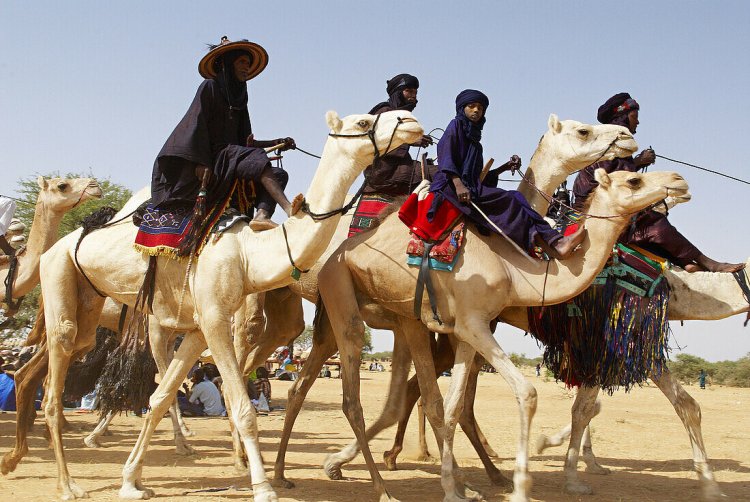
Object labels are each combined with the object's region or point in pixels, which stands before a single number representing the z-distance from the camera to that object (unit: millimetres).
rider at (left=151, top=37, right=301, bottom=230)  7520
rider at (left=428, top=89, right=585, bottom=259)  7566
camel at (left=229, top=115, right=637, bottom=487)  8562
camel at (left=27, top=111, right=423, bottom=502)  6973
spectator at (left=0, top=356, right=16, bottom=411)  16722
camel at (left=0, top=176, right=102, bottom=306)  10258
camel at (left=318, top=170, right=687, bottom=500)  7281
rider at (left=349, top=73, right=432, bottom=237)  9234
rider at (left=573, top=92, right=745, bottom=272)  8719
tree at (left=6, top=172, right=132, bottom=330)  25609
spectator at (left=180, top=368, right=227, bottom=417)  17047
